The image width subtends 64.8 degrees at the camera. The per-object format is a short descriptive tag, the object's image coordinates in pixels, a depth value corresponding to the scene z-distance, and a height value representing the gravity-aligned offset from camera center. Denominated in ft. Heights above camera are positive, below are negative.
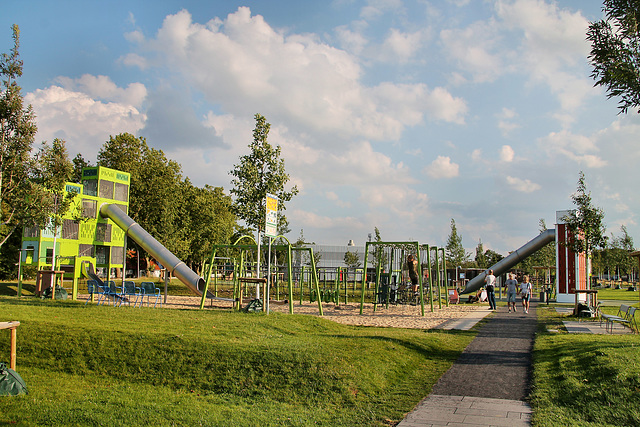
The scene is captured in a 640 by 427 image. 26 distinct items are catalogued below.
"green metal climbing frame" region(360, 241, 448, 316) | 68.08 -1.23
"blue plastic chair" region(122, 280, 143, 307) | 61.08 -3.63
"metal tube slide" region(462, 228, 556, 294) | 110.32 +2.51
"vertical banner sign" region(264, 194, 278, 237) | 43.19 +3.98
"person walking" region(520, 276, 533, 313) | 66.90 -3.20
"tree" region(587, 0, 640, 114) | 31.27 +13.96
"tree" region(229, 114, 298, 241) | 85.87 +14.11
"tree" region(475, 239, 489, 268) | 219.20 +3.95
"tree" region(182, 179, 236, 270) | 162.61 +12.44
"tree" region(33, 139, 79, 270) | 69.87 +11.69
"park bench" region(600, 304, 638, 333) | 40.88 -4.33
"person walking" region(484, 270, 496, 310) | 71.29 -3.13
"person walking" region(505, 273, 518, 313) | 67.72 -2.99
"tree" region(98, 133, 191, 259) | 160.35 +26.88
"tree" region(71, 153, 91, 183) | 160.04 +30.42
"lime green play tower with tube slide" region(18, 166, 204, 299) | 87.58 +5.25
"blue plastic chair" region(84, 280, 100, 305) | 59.53 -3.37
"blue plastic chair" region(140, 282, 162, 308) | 58.08 -3.05
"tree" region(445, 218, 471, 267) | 158.71 +5.90
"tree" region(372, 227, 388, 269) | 66.90 +1.16
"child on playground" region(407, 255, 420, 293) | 72.01 -0.61
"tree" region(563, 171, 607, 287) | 67.51 +5.83
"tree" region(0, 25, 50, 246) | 65.62 +13.67
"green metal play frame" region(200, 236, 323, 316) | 45.44 -1.45
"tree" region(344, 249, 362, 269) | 165.58 +1.79
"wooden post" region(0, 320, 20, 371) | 23.81 -4.26
